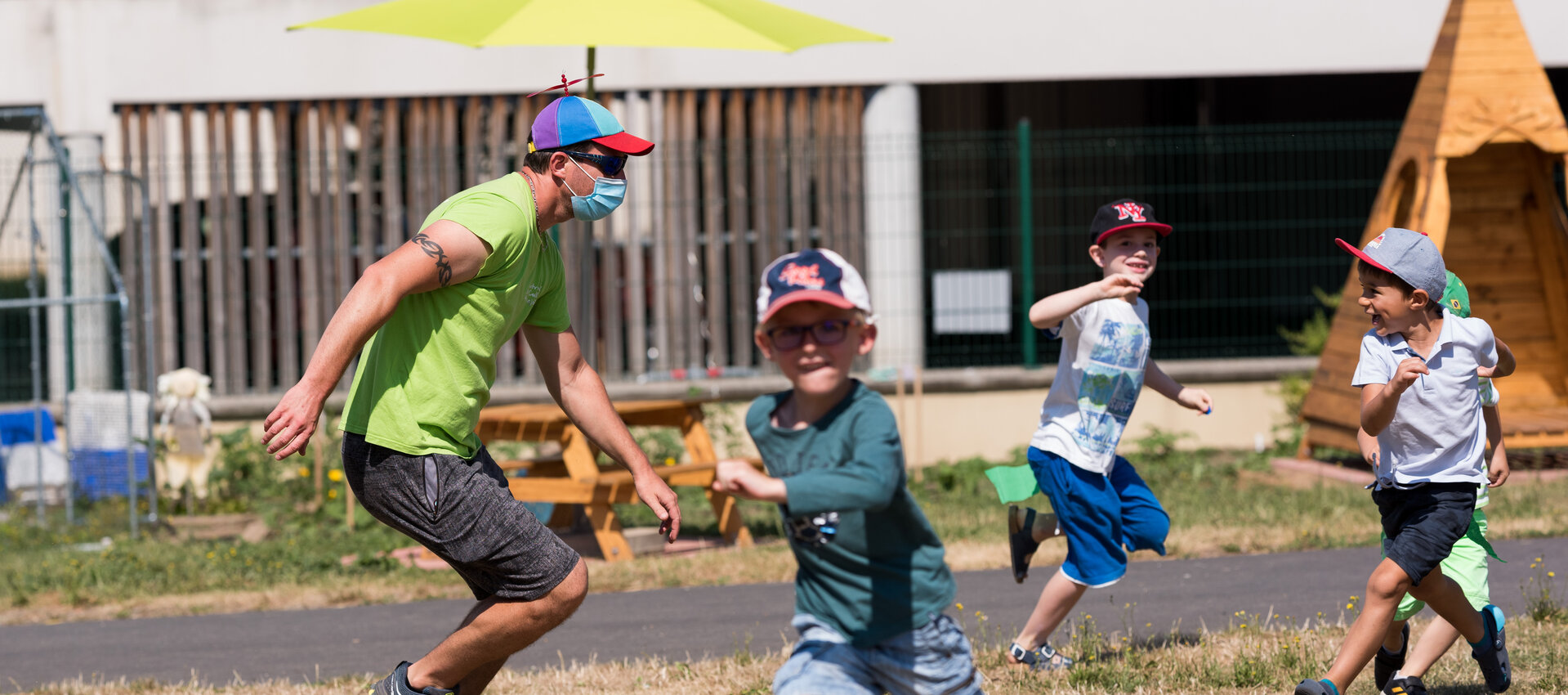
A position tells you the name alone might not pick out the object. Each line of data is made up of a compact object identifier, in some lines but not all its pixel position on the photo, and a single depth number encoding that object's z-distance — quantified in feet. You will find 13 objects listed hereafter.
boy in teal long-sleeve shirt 19.95
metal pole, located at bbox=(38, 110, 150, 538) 54.60
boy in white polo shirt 25.89
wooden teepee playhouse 59.00
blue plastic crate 63.62
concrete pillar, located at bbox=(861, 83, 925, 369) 73.77
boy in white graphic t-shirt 31.40
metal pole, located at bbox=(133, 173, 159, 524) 56.03
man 23.86
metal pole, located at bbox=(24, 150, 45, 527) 58.39
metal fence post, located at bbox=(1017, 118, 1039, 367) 72.33
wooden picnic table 48.67
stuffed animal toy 62.23
